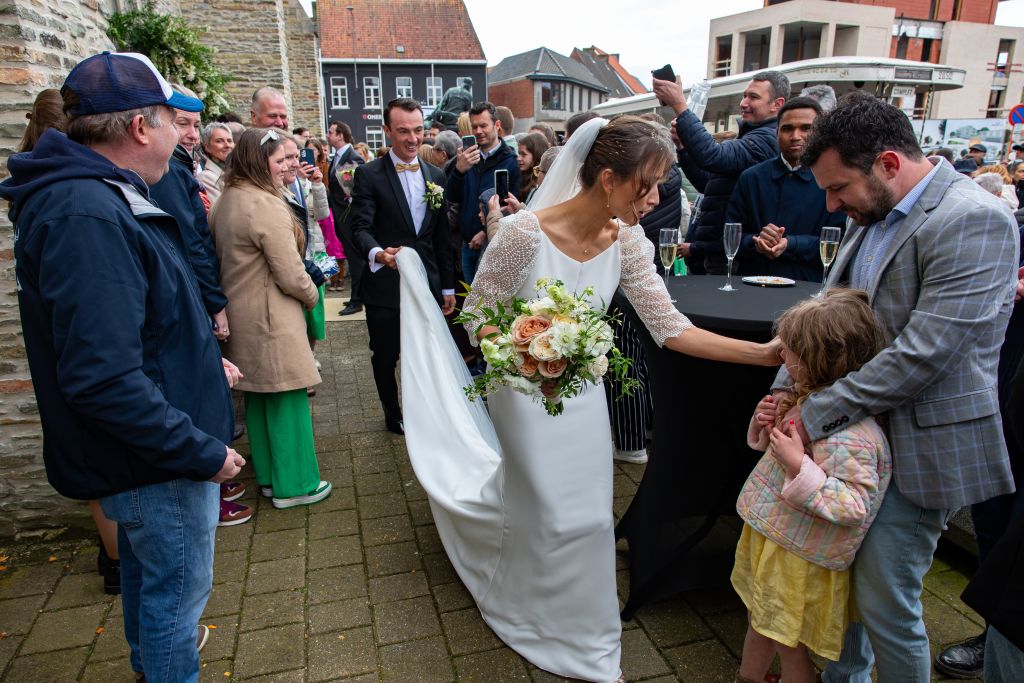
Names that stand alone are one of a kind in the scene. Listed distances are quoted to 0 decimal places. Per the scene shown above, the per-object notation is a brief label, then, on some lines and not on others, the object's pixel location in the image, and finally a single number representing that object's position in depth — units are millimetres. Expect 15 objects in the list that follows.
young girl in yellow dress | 1936
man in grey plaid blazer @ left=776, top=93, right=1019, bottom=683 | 1745
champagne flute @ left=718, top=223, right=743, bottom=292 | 3357
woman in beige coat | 3631
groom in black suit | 4734
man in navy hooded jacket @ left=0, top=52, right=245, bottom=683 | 1647
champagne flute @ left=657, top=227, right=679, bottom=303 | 3225
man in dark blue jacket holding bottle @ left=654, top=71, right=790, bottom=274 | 4297
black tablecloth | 2744
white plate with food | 3258
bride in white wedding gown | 2518
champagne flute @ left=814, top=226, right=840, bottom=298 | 3006
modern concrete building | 38906
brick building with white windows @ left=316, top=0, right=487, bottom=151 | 45312
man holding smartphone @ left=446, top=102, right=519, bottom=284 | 5594
